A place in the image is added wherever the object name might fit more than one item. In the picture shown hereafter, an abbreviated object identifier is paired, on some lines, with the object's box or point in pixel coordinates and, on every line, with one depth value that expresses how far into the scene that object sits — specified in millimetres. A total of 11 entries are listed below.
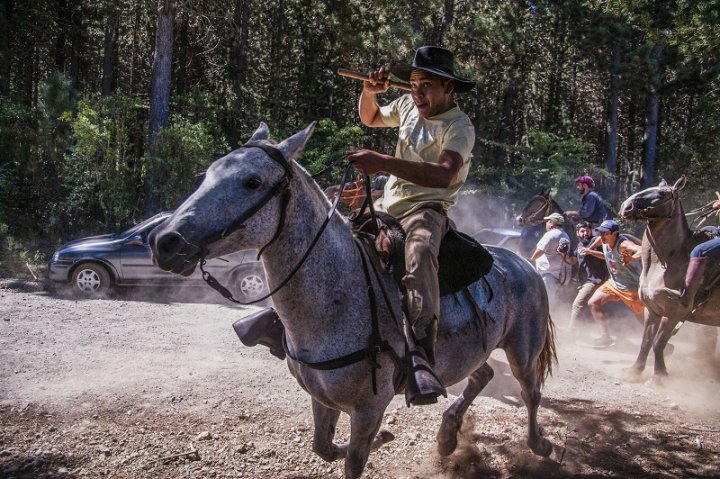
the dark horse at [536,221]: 12109
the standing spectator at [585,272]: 10602
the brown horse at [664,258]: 7363
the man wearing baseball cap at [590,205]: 11984
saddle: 3652
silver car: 11023
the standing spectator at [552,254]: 10867
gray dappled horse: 2732
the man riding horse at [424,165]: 3287
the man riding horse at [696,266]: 7246
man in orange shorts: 9875
